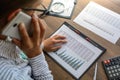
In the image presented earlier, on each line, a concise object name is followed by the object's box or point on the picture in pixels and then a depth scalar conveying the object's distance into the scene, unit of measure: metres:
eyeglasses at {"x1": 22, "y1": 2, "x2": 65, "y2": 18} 1.15
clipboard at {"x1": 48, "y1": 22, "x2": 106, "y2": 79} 0.93
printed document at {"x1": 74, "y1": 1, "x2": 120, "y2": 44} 1.03
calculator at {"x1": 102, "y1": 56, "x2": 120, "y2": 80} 0.88
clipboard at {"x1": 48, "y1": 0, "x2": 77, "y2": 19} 1.14
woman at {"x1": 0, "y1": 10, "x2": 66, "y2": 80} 0.78
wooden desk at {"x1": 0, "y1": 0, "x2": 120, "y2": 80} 0.91
